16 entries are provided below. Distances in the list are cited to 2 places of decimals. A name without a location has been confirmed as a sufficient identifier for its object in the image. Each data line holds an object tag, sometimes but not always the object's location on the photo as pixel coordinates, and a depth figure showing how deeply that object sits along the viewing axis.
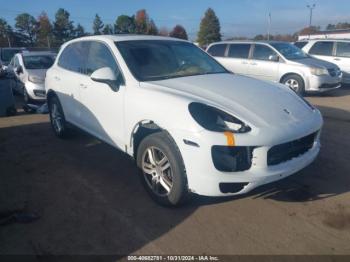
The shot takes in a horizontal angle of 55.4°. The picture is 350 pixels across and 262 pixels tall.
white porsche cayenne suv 3.03
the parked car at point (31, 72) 9.51
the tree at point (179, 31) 81.56
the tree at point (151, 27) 63.86
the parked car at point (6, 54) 16.36
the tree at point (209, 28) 69.50
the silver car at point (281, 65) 10.19
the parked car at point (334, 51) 12.22
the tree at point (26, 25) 71.12
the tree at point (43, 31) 63.22
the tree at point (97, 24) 71.12
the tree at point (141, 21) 64.56
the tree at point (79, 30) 67.38
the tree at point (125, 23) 62.26
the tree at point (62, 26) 66.06
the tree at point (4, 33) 61.12
